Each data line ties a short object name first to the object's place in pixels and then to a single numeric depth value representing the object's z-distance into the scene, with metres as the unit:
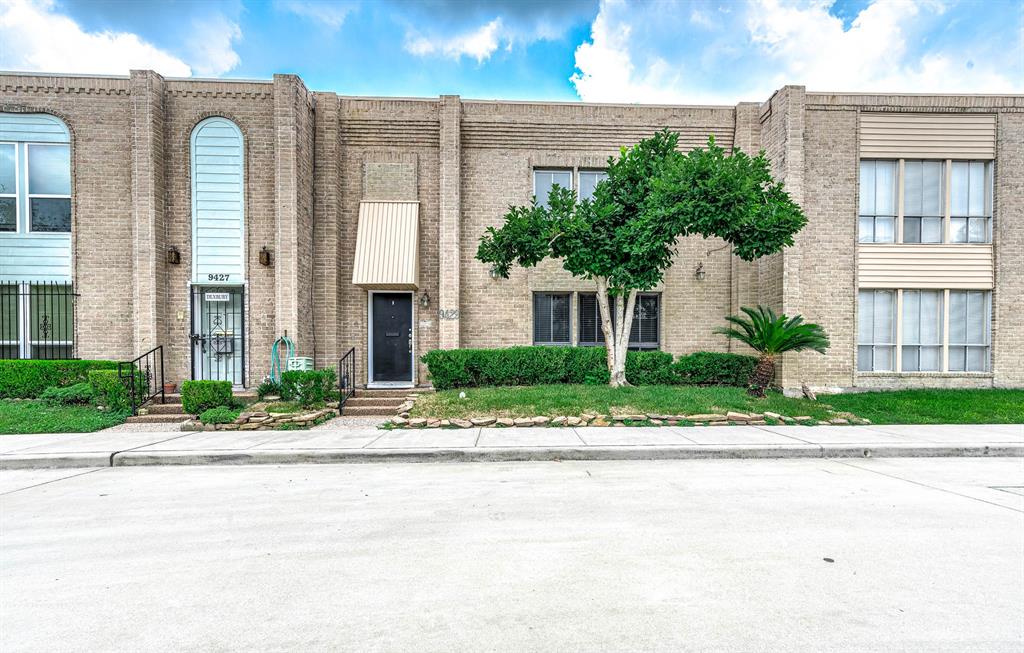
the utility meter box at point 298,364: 9.79
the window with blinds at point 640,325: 12.45
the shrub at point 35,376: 9.55
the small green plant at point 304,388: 9.30
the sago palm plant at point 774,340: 9.80
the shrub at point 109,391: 8.84
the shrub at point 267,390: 9.91
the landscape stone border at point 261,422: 8.07
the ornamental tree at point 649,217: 8.28
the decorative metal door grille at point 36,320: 10.66
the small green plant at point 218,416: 8.09
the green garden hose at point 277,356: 10.45
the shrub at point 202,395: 8.61
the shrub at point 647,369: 11.02
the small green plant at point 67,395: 9.04
